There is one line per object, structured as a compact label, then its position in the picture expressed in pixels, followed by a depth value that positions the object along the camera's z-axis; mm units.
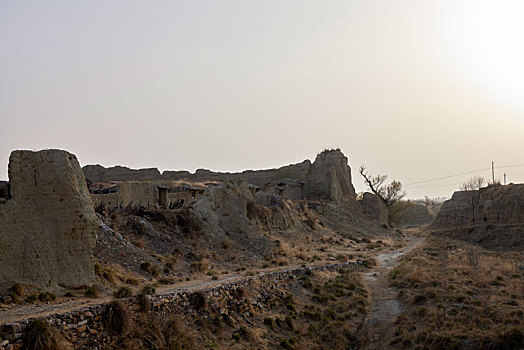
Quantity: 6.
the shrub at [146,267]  16016
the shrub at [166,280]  15313
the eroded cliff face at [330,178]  48938
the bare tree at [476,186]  53316
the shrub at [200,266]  18516
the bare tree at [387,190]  61362
